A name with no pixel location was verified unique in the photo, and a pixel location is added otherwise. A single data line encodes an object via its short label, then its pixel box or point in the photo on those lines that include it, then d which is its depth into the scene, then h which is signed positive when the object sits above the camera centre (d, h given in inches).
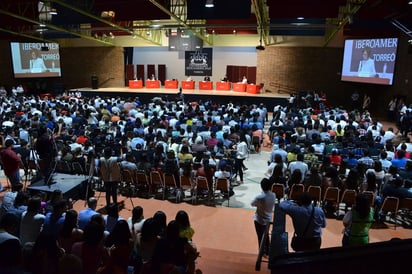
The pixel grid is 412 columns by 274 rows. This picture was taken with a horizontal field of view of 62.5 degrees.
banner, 986.1 +47.6
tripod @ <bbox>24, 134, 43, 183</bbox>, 321.1 -90.3
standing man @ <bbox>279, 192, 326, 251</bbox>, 167.3 -68.7
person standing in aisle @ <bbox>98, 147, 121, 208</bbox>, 278.7 -75.9
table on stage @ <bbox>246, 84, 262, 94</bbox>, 871.7 -20.9
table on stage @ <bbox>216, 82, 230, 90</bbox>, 927.7 -17.5
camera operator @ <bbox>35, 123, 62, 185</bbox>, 286.4 -65.4
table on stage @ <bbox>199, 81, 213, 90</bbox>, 945.5 -17.3
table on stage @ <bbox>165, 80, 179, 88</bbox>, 973.8 -15.4
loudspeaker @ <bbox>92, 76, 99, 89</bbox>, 997.2 -18.1
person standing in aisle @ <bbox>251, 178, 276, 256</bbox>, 197.3 -71.8
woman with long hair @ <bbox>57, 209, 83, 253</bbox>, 162.6 -75.0
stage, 832.3 -42.7
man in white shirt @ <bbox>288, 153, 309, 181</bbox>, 297.6 -73.7
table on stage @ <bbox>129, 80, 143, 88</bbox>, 983.0 -18.1
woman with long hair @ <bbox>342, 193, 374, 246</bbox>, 164.4 -67.4
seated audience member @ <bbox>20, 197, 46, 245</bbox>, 177.3 -76.7
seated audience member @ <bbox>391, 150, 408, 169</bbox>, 313.3 -70.8
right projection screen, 679.1 +47.9
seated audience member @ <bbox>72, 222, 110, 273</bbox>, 142.4 -72.8
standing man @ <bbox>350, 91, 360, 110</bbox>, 799.2 -38.5
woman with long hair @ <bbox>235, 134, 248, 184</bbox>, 354.6 -79.5
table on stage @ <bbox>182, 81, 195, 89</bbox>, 945.7 -16.5
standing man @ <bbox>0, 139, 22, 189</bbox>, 299.0 -77.4
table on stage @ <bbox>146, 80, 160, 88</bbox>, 987.3 -16.6
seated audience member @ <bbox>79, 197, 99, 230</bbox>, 189.0 -77.8
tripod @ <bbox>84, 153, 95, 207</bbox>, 301.8 -97.5
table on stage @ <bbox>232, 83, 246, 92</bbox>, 897.5 -19.7
